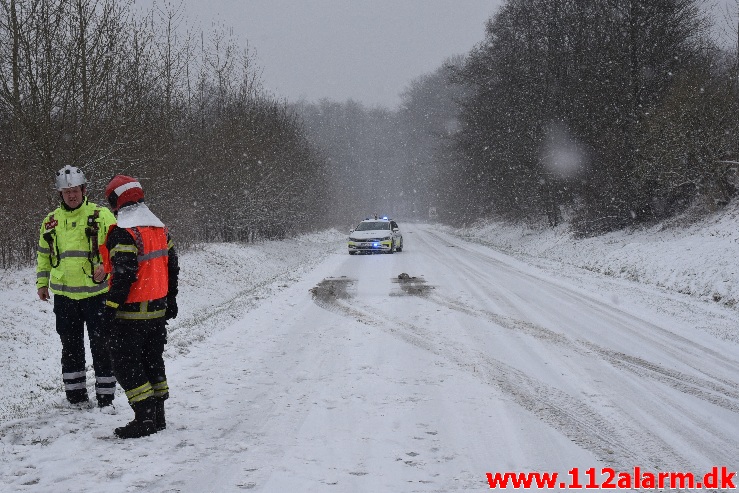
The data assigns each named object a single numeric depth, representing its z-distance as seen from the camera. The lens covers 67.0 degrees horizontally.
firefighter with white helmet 5.20
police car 25.30
